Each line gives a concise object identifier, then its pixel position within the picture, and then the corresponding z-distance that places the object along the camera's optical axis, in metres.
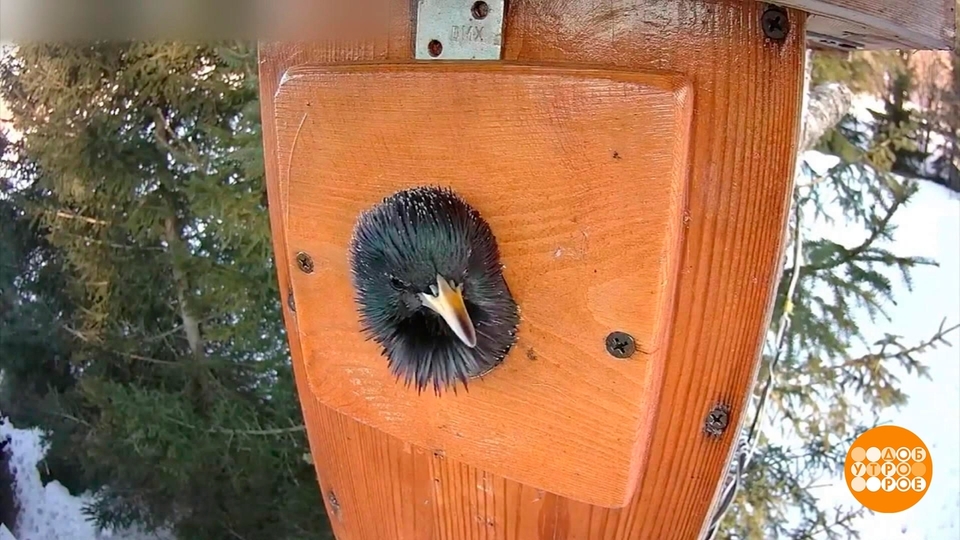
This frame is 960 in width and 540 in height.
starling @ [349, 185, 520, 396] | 0.48
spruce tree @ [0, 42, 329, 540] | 1.07
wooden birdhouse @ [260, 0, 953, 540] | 0.42
